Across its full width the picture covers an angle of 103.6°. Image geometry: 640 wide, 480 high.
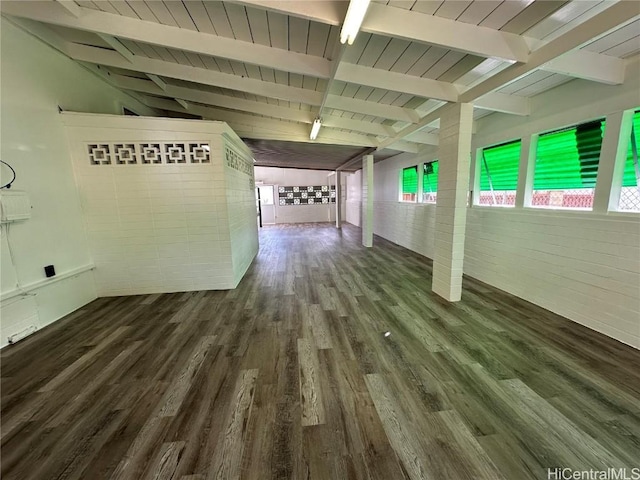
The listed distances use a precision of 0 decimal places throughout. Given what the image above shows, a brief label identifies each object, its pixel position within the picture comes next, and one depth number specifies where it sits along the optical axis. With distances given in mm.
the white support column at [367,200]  6396
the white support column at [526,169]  3242
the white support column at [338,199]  10649
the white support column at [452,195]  2996
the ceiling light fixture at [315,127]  4115
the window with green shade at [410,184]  6266
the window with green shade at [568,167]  2607
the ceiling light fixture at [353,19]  1498
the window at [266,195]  12719
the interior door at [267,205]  12766
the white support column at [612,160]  2309
